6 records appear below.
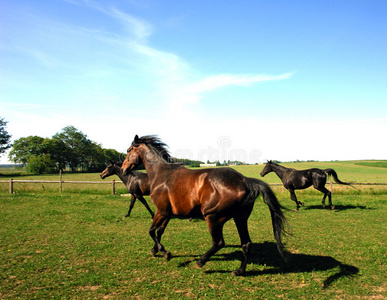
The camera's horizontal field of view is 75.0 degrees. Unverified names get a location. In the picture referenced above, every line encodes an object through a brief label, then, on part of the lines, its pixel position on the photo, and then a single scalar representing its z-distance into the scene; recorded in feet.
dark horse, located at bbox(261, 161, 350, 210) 38.01
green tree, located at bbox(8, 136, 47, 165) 174.81
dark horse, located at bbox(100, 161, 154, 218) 31.91
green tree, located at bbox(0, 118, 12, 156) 158.03
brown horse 14.40
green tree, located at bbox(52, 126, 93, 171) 209.87
